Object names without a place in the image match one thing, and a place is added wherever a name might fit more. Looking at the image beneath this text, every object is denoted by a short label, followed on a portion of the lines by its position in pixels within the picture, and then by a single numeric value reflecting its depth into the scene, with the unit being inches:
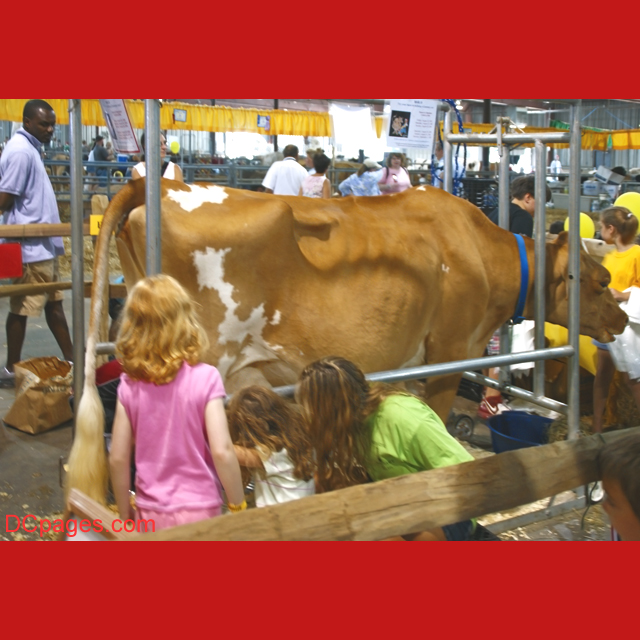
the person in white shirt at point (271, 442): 102.3
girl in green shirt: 104.1
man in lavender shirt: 220.5
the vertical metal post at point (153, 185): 108.6
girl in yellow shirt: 190.9
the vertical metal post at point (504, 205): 178.2
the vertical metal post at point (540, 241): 160.4
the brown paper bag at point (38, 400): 189.9
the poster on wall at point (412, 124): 228.5
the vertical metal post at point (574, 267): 151.1
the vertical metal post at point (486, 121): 587.2
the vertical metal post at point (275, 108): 795.0
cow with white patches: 127.8
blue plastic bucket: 184.7
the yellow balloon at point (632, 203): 215.9
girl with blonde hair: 90.4
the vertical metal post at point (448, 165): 196.2
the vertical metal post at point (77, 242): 135.6
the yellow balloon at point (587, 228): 230.8
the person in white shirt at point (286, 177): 362.9
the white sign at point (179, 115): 512.9
